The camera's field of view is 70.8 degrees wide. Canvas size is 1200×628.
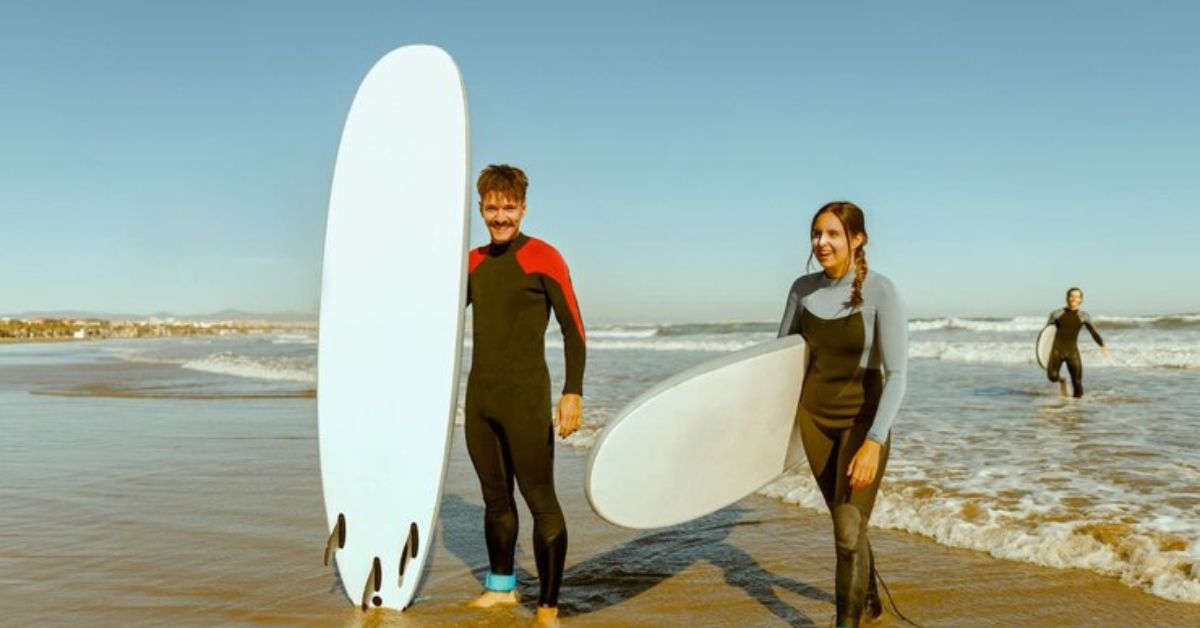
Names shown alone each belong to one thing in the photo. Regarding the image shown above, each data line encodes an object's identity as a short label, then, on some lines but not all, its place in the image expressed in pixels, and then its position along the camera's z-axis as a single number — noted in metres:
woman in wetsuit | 2.59
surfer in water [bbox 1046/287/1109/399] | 10.16
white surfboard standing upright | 3.08
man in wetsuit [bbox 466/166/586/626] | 2.88
